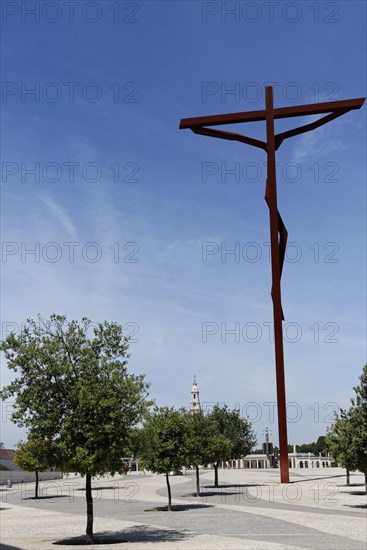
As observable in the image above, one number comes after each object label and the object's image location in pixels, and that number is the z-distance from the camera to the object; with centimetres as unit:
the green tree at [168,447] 3722
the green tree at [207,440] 4950
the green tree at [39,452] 2411
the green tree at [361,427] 3546
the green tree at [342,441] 3722
